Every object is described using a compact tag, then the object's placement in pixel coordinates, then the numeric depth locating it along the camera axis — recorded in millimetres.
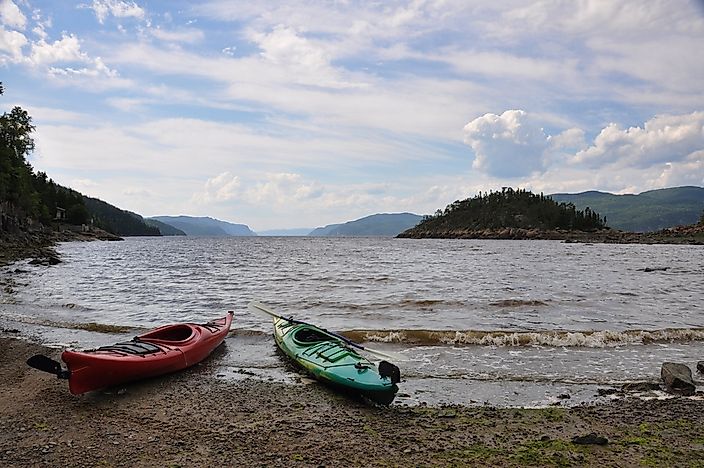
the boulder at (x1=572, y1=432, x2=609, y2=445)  6539
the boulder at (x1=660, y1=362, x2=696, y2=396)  9016
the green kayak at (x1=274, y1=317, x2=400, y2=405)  8102
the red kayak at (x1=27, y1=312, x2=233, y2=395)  8164
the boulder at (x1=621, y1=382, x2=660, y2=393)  9250
